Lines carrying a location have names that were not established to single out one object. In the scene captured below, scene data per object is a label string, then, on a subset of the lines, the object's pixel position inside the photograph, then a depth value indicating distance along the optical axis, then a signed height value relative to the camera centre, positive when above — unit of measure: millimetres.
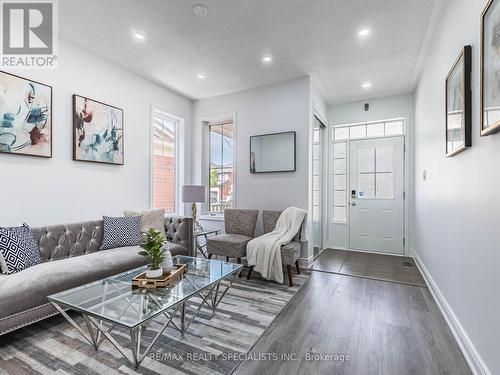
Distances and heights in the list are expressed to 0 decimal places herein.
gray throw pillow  3311 -430
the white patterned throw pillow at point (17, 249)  2055 -548
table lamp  3920 -123
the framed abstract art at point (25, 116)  2383 +706
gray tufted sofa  1821 -724
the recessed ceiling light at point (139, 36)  2762 +1692
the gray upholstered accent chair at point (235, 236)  3365 -721
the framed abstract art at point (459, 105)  1676 +623
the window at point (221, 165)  4543 +411
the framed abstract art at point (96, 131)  2973 +705
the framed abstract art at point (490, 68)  1259 +646
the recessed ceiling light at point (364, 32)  2666 +1690
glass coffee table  1430 -735
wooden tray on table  1805 -688
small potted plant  1860 -502
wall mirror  3816 +557
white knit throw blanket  3041 -742
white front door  4414 -118
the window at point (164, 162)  4152 +439
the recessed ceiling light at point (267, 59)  3223 +1686
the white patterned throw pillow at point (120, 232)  2939 -547
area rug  1580 -1148
